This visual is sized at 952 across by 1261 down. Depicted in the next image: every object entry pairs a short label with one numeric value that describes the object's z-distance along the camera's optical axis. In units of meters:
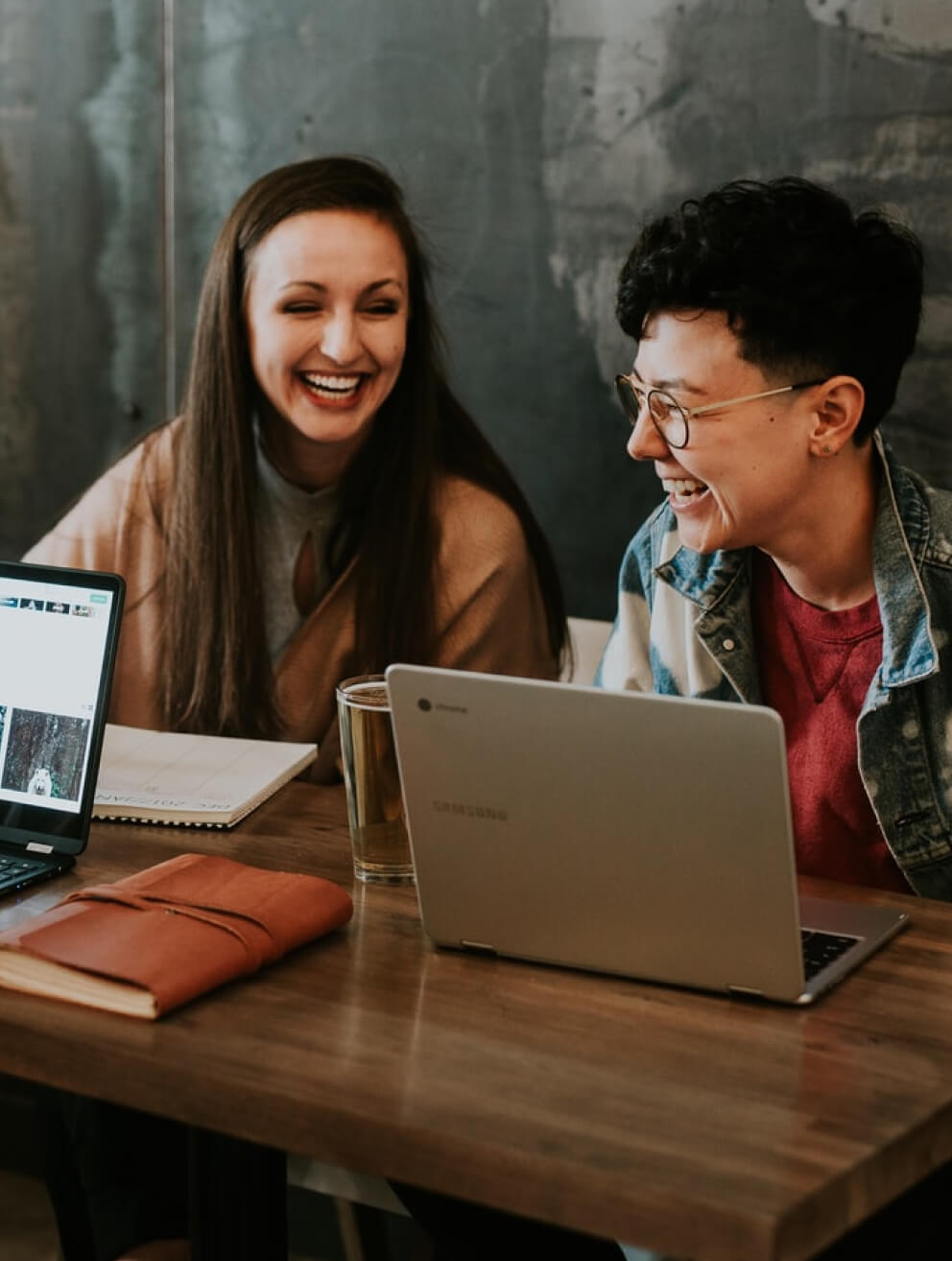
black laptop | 1.58
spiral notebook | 1.69
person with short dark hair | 1.70
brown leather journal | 1.26
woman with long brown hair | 2.24
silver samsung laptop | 1.23
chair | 2.57
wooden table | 1.02
